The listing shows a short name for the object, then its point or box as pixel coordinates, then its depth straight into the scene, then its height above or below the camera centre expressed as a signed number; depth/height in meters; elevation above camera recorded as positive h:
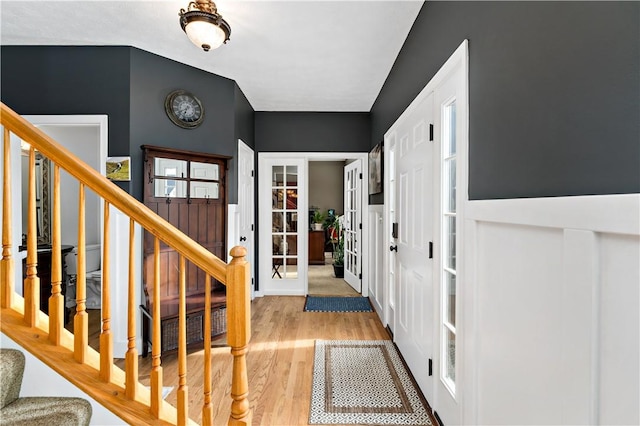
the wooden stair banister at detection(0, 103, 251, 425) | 1.30 -0.41
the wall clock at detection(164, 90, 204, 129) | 3.02 +0.97
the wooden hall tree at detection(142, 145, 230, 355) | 2.71 -0.07
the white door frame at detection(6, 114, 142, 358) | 2.69 -0.22
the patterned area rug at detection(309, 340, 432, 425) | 1.92 -1.21
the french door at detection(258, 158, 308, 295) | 4.55 -0.20
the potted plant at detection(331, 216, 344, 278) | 5.77 -0.83
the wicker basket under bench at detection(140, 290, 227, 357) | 2.59 -0.93
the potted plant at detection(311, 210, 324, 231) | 7.36 -0.23
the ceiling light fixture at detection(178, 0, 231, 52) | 2.00 +1.18
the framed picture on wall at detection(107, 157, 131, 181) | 2.72 +0.35
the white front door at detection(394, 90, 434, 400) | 2.06 -0.21
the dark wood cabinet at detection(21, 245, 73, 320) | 2.86 -0.57
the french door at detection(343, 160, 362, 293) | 4.68 -0.23
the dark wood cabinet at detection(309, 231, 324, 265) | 7.11 -0.80
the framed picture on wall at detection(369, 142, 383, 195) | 3.63 +0.50
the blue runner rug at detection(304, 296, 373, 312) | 3.93 -1.18
